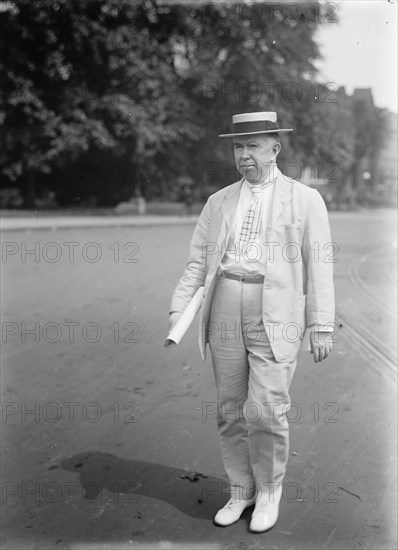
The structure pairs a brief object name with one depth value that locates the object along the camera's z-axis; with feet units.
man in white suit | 10.28
